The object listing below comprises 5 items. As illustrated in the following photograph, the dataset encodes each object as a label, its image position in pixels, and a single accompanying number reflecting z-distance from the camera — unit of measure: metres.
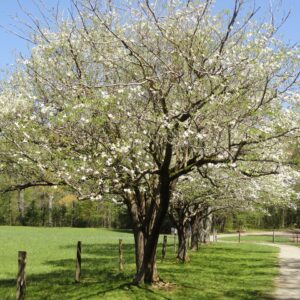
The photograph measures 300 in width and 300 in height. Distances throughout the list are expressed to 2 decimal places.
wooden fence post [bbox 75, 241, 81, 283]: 15.66
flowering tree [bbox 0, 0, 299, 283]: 10.53
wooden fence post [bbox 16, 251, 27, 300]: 10.57
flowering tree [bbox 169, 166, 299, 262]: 16.30
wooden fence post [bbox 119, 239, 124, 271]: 19.16
